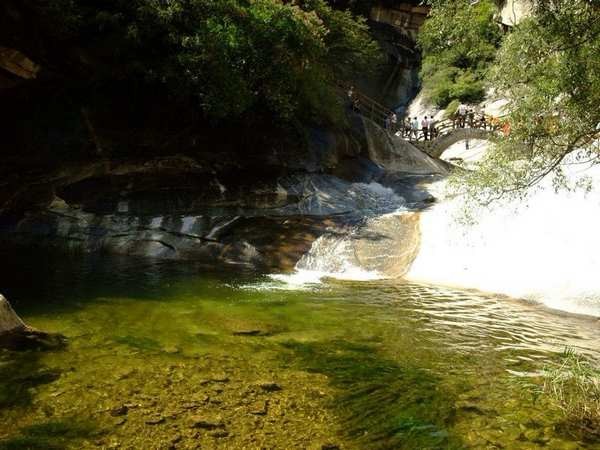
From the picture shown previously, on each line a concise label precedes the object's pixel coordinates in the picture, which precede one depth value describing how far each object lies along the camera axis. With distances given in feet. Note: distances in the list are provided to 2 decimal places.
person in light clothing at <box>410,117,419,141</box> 112.78
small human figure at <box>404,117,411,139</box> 114.97
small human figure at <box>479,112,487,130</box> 108.94
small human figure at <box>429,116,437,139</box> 109.40
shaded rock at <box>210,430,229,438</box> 14.60
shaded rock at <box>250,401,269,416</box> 16.16
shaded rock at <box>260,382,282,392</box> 17.97
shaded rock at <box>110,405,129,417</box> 15.57
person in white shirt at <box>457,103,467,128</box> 106.73
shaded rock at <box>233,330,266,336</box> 24.84
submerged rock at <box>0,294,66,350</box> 20.52
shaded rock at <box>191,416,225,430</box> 15.06
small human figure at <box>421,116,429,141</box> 109.09
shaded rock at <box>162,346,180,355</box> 21.43
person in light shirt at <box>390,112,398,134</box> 112.44
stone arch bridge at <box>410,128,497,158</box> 103.86
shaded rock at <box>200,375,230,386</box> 18.31
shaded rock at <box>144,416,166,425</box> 15.10
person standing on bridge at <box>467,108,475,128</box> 107.55
